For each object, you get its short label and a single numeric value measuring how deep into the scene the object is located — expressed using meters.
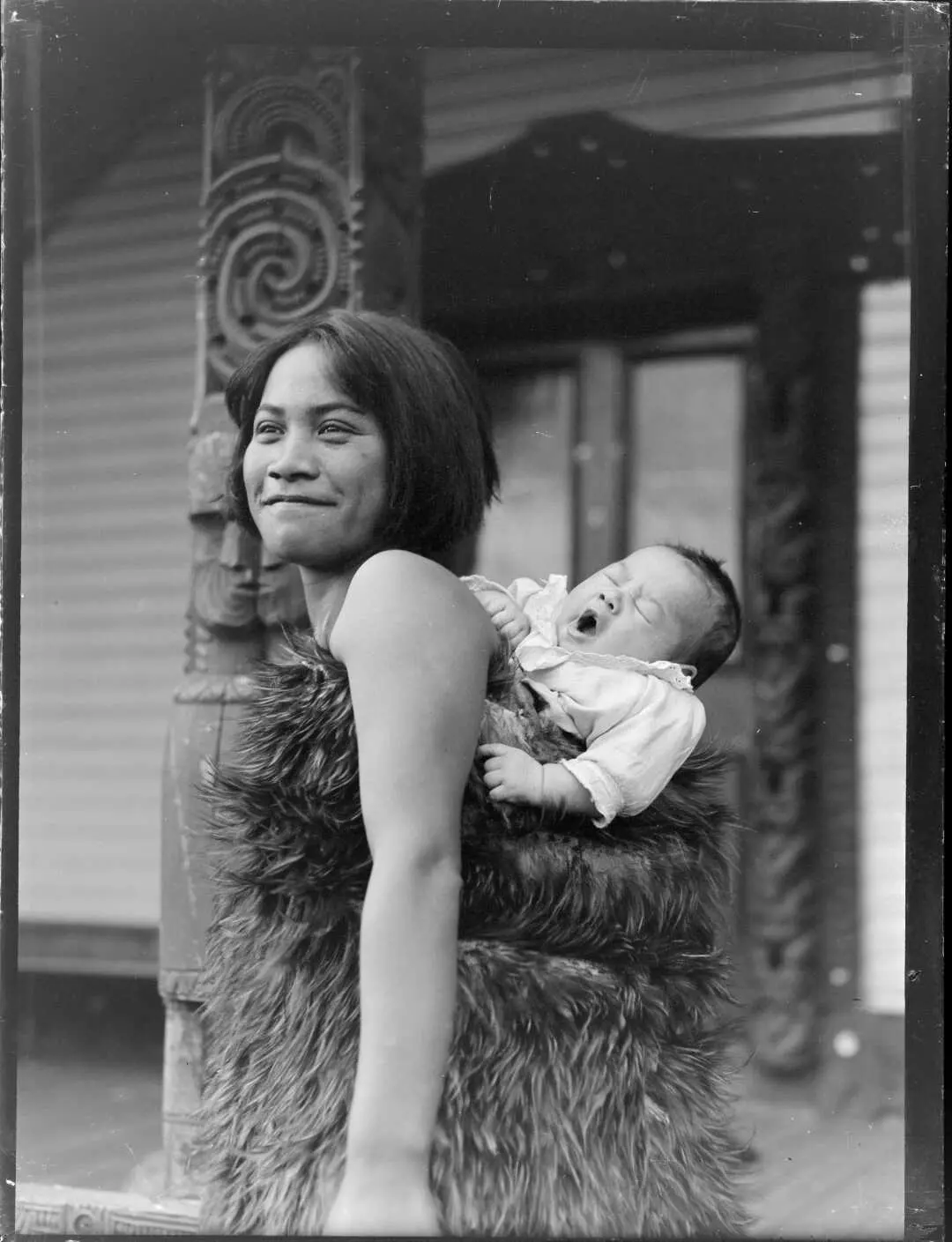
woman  2.22
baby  2.33
